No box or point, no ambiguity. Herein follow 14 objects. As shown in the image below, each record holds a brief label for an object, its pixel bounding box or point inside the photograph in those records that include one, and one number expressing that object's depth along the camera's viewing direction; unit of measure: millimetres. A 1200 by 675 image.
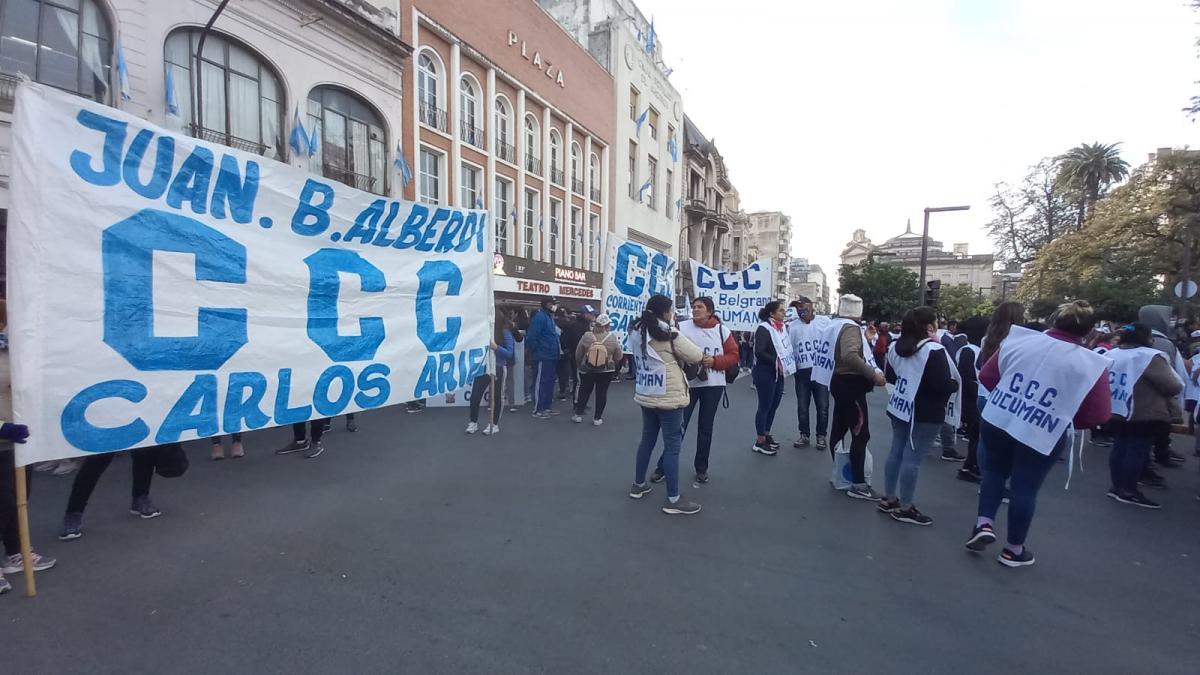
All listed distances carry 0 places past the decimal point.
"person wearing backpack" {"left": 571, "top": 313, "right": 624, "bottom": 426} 8016
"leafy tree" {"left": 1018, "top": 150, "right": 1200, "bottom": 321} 19562
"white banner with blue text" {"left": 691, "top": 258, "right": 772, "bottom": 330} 9672
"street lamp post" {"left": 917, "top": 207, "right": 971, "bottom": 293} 18075
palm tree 33219
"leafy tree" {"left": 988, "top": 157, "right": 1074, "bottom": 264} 34469
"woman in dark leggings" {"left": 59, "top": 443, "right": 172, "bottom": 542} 3754
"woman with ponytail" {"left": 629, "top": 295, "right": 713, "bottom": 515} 4480
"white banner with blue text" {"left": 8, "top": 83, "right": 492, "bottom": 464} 2723
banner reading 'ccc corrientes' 7496
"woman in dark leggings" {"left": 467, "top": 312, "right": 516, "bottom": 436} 7285
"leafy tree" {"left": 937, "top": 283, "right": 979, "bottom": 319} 53156
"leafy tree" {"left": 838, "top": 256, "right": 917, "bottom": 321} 33844
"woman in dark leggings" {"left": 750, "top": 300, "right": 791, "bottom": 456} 6629
